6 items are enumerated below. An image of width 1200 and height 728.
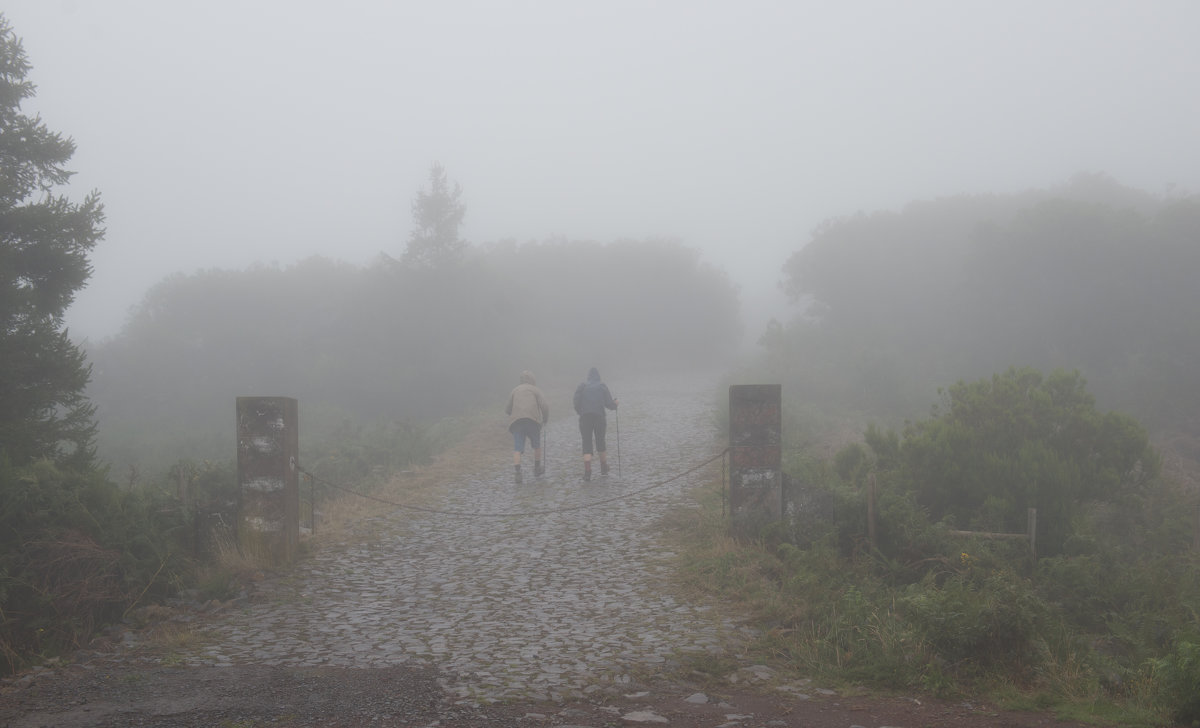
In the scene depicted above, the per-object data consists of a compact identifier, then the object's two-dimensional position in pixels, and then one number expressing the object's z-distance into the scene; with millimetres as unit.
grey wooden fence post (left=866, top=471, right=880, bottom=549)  8477
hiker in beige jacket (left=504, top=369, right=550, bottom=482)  14156
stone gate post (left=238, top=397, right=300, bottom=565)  8781
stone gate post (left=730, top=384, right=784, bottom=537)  9367
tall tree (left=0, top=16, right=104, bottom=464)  12438
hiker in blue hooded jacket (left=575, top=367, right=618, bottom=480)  14062
